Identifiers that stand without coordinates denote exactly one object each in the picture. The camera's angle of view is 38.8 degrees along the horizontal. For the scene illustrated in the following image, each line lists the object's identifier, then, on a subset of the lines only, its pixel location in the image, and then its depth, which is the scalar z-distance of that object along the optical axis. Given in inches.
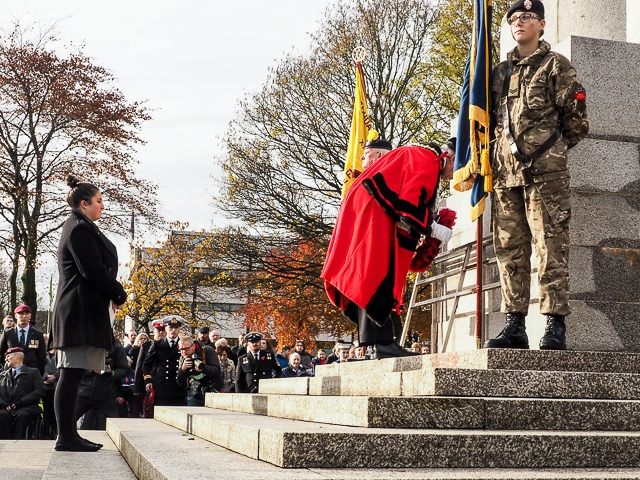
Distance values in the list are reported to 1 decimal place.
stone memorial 267.9
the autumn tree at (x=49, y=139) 1029.8
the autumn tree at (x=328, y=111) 960.3
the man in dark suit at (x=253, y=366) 573.9
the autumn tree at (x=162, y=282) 1535.4
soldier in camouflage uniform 233.9
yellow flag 494.3
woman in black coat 242.2
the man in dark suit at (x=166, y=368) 515.8
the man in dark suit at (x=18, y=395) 486.9
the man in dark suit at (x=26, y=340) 529.7
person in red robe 261.4
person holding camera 500.1
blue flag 260.2
